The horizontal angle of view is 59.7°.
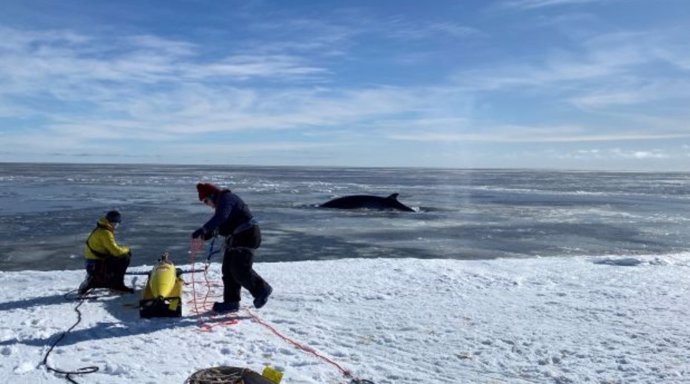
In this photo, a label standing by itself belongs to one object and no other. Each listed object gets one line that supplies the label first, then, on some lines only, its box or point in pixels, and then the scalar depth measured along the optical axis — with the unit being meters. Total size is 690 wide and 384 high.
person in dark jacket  7.54
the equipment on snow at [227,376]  4.85
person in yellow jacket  8.41
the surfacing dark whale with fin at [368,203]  29.31
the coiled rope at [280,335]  5.73
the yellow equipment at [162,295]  7.51
